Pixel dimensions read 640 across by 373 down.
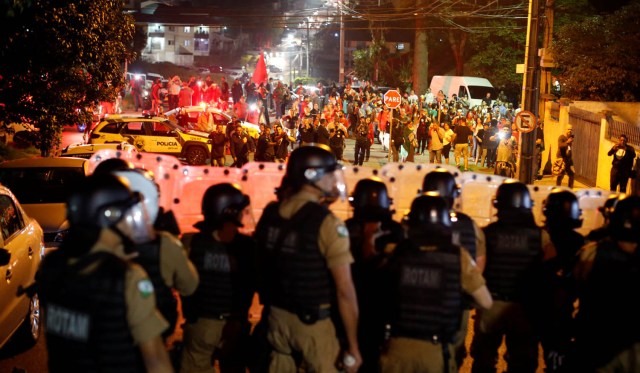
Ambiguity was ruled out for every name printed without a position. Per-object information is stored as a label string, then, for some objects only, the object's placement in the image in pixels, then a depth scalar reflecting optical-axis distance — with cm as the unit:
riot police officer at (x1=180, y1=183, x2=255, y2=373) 482
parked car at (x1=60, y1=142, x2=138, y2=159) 1687
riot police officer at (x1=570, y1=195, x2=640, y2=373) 445
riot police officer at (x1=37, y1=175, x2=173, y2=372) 324
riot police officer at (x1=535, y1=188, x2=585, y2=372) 542
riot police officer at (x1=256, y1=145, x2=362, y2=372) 429
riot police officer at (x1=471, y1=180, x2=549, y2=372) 539
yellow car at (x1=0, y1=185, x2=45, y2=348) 632
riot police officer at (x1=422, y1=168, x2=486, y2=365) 517
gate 2144
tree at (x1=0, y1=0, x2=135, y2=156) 1270
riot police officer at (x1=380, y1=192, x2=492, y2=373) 425
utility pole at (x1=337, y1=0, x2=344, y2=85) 5280
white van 3925
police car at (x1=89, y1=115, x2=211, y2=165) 2280
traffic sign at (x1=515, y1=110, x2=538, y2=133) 1603
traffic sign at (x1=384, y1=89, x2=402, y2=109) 2220
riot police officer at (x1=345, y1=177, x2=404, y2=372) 493
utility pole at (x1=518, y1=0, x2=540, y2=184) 1611
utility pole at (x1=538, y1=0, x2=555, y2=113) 2150
